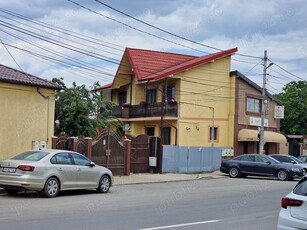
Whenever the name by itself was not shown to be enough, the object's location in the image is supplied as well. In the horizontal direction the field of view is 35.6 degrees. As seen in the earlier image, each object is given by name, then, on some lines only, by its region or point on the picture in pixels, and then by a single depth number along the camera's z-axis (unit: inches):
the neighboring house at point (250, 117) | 1448.0
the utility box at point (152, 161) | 981.8
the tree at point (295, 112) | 2177.7
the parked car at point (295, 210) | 280.7
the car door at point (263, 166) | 1002.7
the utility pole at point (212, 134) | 1392.0
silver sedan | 537.6
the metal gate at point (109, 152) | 861.2
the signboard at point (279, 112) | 1573.6
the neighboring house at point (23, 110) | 745.6
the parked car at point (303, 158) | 1171.8
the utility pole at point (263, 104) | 1193.6
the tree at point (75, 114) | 989.8
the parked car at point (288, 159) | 1063.9
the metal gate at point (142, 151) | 957.8
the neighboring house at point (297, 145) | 1785.2
